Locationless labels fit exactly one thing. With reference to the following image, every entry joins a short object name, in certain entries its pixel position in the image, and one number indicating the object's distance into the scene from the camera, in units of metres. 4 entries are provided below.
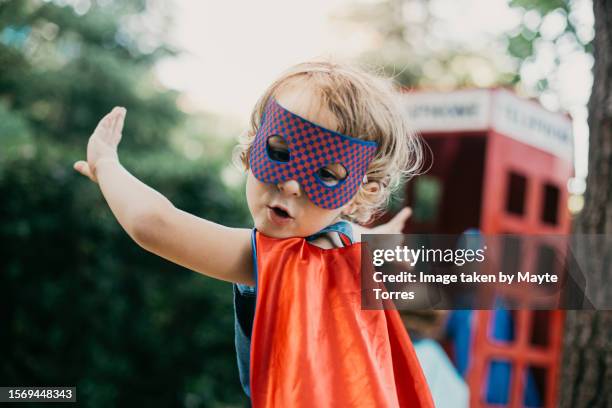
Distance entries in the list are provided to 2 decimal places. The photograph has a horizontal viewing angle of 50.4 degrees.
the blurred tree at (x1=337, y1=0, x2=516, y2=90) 9.68
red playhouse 3.58
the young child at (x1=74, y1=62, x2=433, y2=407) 1.14
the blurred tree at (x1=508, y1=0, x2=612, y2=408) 2.19
